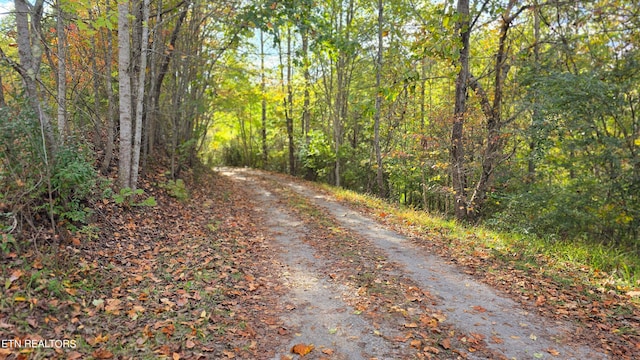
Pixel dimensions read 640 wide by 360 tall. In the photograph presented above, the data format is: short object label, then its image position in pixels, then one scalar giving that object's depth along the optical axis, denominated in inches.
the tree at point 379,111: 550.6
